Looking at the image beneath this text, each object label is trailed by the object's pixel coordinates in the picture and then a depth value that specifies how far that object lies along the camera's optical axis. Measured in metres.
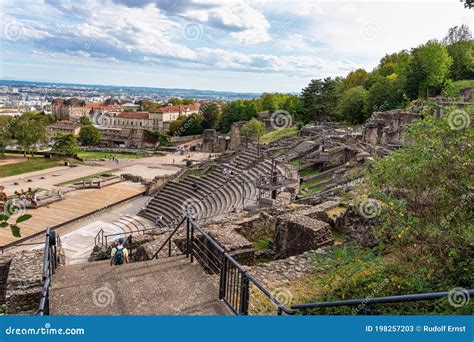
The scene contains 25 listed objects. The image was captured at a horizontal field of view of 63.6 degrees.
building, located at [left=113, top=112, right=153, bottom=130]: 112.12
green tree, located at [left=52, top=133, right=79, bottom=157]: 57.56
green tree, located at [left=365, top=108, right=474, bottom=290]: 6.04
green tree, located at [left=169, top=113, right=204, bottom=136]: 87.06
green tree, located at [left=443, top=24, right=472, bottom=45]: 71.90
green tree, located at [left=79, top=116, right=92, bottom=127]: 104.15
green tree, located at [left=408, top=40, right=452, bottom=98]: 45.72
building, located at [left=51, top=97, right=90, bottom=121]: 156.38
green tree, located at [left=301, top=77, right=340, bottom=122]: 59.75
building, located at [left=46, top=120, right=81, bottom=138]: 94.81
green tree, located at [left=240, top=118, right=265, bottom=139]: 59.81
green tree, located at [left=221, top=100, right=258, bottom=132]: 83.62
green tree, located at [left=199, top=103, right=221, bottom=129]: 90.69
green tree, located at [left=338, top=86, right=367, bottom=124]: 52.88
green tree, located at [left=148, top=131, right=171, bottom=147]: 82.00
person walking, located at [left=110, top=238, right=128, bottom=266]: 8.32
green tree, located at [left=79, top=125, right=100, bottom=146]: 82.62
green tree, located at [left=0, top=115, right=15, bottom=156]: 58.47
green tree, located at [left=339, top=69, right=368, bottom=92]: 69.75
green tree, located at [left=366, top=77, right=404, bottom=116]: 49.16
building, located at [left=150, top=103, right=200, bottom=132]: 109.56
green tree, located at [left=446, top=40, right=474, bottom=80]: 52.53
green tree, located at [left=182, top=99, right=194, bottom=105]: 159.38
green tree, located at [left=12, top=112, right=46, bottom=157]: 57.56
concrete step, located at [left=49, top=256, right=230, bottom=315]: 5.45
